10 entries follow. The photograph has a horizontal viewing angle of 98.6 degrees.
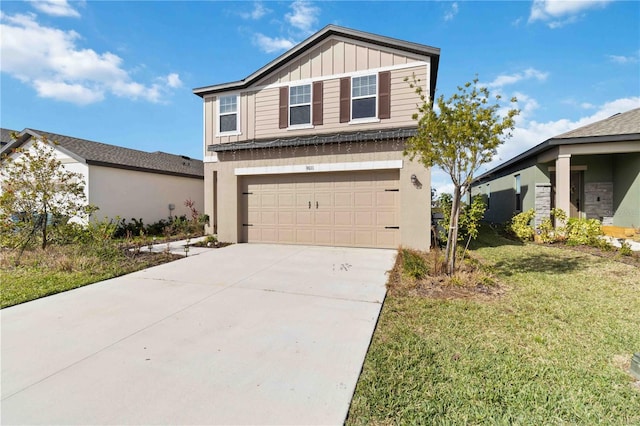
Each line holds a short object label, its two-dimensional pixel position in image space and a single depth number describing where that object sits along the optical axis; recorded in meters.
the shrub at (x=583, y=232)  8.09
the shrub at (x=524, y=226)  9.66
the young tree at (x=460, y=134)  4.51
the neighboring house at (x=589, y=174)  9.06
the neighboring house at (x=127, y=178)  11.52
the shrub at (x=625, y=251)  6.66
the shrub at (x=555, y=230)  8.91
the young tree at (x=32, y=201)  6.98
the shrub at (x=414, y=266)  5.18
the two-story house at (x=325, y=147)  8.40
